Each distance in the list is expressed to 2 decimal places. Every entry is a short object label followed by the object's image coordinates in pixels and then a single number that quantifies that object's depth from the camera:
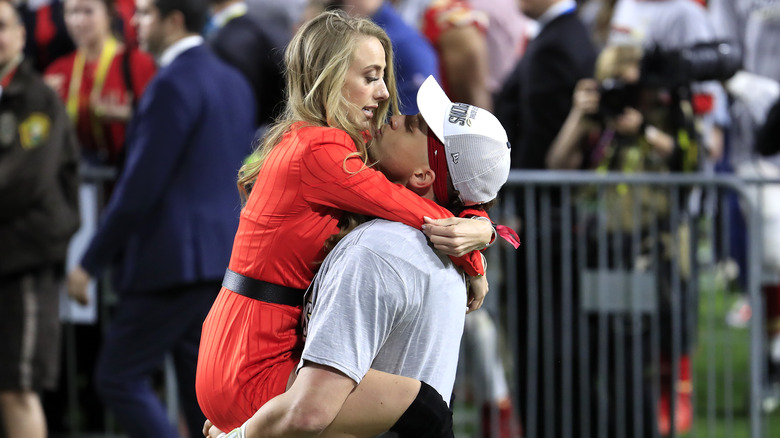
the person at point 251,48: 11.64
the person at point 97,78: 12.10
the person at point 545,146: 10.79
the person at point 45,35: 13.55
